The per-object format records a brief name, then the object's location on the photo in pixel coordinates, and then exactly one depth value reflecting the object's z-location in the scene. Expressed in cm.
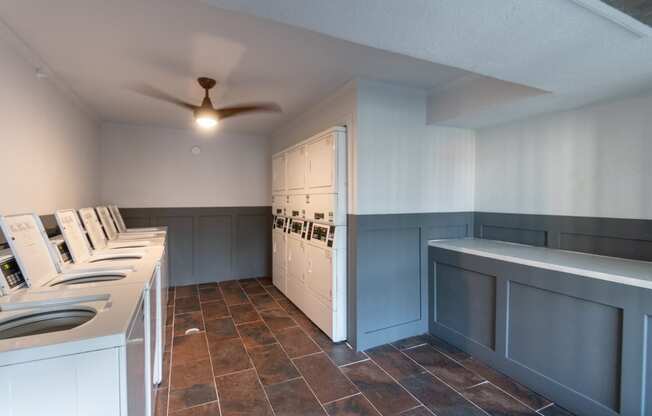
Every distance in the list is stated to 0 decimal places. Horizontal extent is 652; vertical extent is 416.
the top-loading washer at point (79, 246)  215
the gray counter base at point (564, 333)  170
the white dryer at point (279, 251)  413
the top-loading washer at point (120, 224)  381
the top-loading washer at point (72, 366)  86
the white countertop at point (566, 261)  177
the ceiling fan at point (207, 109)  261
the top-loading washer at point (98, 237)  266
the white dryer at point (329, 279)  287
